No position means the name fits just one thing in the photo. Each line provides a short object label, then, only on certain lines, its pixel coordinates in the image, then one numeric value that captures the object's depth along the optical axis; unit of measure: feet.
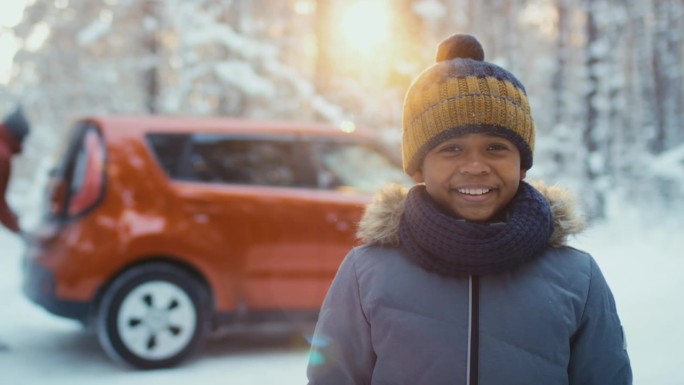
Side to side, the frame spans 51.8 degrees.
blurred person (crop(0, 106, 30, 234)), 19.49
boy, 5.57
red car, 15.92
